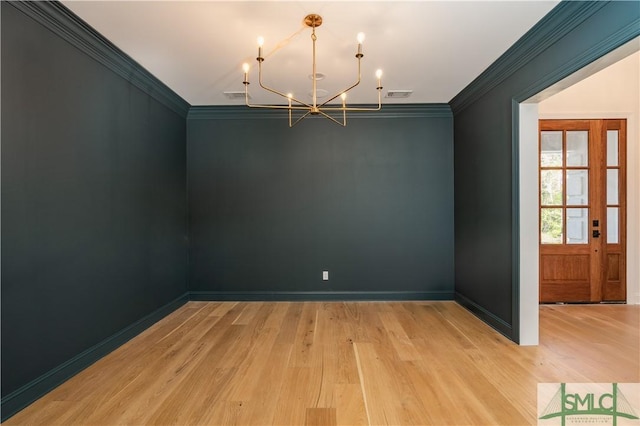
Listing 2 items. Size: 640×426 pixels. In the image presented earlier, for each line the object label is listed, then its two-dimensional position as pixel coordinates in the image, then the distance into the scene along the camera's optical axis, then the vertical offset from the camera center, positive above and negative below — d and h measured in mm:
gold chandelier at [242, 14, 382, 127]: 2291 +1426
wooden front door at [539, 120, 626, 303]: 4086 -77
